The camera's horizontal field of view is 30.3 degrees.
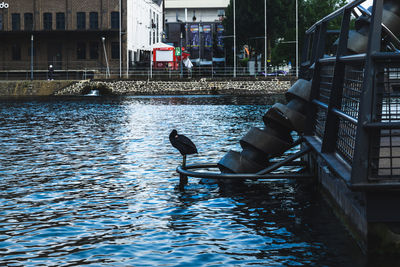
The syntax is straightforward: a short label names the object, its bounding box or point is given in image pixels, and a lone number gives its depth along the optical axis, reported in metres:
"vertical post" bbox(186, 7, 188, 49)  91.88
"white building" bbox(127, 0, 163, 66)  74.81
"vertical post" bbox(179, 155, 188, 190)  11.55
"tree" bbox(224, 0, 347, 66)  78.06
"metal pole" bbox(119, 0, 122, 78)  68.44
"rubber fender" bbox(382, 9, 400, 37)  9.38
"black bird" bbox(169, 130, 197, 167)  11.08
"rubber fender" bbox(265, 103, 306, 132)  10.80
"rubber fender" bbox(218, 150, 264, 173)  10.95
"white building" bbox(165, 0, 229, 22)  135.50
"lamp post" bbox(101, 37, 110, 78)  69.81
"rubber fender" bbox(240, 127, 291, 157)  10.87
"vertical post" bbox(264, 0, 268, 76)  72.11
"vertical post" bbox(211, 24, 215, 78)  92.06
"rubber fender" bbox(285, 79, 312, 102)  10.96
